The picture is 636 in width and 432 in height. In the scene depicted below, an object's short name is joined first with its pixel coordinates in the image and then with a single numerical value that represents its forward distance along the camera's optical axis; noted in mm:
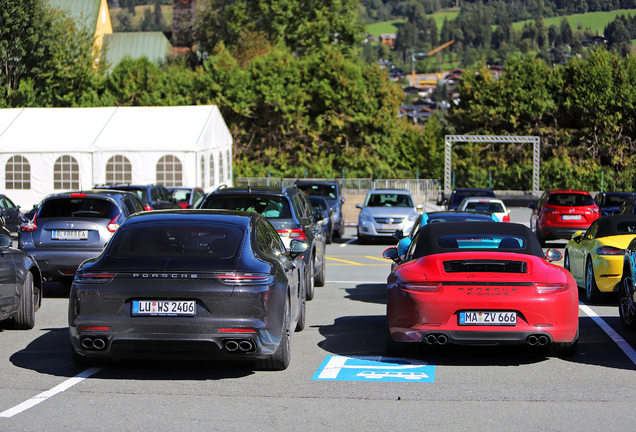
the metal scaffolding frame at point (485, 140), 49875
